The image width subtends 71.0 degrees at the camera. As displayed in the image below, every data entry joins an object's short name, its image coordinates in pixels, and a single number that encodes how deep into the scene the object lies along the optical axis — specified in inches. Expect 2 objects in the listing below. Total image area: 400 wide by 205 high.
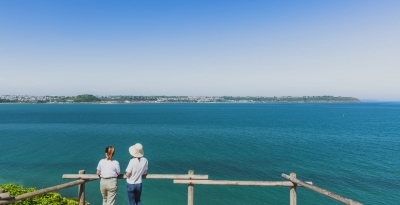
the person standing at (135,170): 284.5
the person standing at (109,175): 285.9
